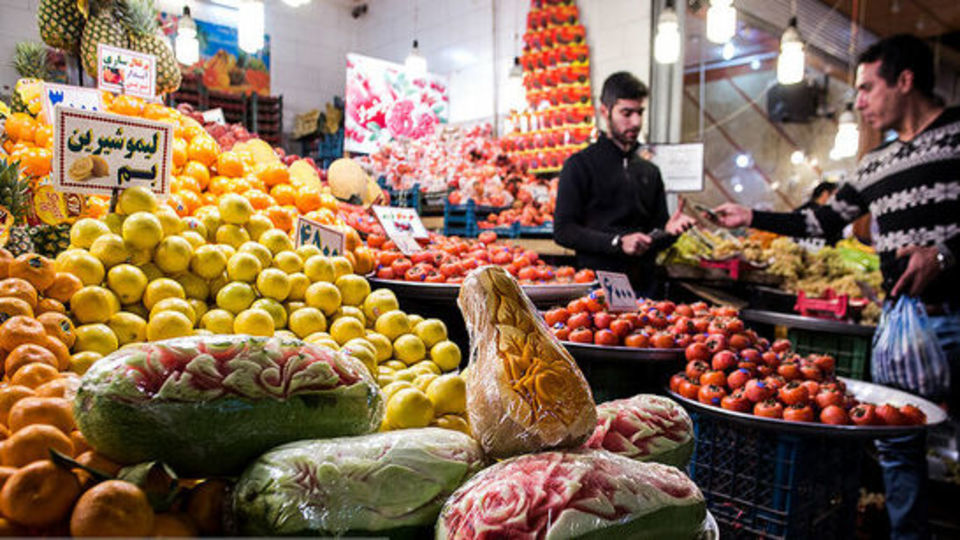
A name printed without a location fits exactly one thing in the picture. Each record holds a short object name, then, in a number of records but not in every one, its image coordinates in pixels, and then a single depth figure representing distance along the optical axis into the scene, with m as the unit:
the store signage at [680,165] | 5.29
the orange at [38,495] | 0.66
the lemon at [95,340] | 1.33
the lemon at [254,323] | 1.46
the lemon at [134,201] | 1.67
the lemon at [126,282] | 1.49
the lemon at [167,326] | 1.36
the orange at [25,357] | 1.09
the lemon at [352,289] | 1.86
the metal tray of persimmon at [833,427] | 1.97
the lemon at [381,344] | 1.65
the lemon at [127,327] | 1.42
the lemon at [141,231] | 1.56
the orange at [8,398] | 0.93
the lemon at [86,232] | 1.59
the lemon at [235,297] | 1.60
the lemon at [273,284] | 1.65
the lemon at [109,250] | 1.53
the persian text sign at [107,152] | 1.63
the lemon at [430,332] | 1.75
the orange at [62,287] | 1.40
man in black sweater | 3.45
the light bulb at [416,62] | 7.29
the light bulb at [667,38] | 5.35
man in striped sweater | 2.75
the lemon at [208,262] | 1.65
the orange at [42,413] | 0.85
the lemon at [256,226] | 1.99
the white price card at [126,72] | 2.79
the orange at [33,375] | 1.02
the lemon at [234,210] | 1.91
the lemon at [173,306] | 1.43
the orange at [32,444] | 0.75
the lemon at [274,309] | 1.61
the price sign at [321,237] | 2.08
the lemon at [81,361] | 1.23
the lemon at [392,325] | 1.74
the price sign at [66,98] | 2.54
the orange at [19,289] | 1.27
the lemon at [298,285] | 1.72
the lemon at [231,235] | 1.88
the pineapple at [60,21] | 3.10
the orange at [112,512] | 0.65
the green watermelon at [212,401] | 0.85
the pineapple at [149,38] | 3.18
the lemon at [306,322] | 1.63
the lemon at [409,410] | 1.15
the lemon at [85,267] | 1.46
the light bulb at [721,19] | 5.24
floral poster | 6.07
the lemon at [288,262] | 1.76
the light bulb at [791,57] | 5.80
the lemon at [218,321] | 1.51
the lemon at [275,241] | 1.89
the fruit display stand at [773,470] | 2.05
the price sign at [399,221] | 3.27
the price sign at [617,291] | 2.53
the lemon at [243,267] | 1.67
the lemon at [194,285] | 1.64
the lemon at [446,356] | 1.68
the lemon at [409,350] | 1.67
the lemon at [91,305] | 1.39
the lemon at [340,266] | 1.95
